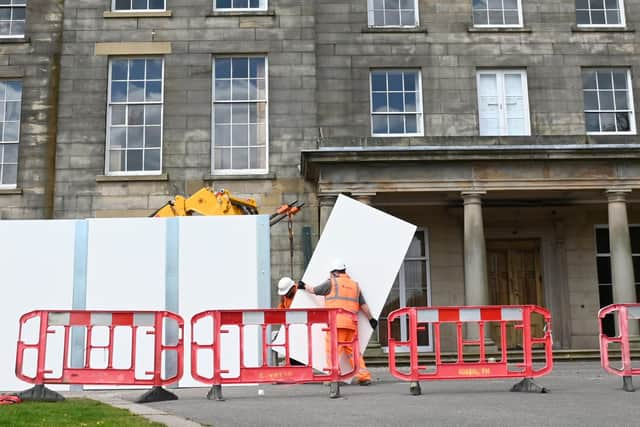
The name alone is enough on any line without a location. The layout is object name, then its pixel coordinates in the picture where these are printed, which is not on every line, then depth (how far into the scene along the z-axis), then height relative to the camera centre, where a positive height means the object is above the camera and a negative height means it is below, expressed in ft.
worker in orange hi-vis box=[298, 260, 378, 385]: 39.37 +1.11
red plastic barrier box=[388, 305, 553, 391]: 35.14 -0.86
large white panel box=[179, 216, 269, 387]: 41.29 +2.73
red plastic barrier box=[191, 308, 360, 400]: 34.30 -0.78
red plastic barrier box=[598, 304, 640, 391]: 36.17 -0.70
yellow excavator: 50.03 +7.16
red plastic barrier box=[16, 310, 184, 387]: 34.32 -0.74
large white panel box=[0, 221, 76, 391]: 41.83 +2.71
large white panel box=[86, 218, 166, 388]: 41.75 +2.91
